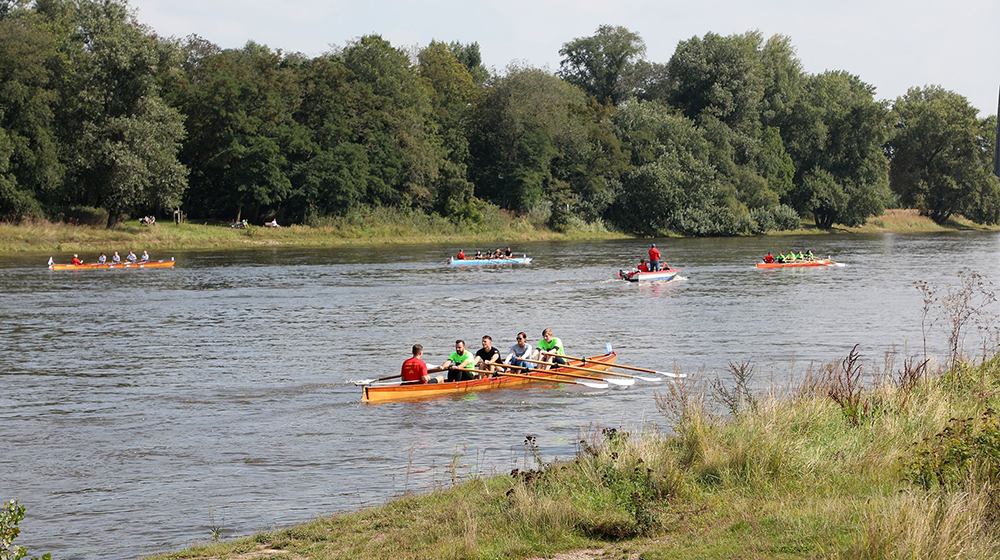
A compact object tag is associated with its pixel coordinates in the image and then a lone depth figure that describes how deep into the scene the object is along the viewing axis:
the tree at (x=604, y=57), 138.88
